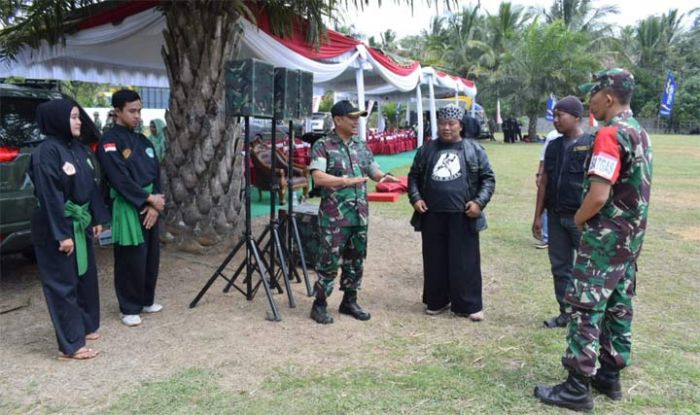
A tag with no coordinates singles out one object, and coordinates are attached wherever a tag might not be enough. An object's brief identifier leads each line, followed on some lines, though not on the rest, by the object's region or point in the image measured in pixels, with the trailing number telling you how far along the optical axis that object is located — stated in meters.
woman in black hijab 3.48
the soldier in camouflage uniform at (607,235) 2.81
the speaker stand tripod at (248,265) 4.48
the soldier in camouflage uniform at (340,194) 4.19
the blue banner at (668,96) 32.16
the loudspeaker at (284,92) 4.60
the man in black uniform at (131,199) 4.13
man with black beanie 4.06
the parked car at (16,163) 4.48
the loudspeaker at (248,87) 4.29
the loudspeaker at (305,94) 4.86
